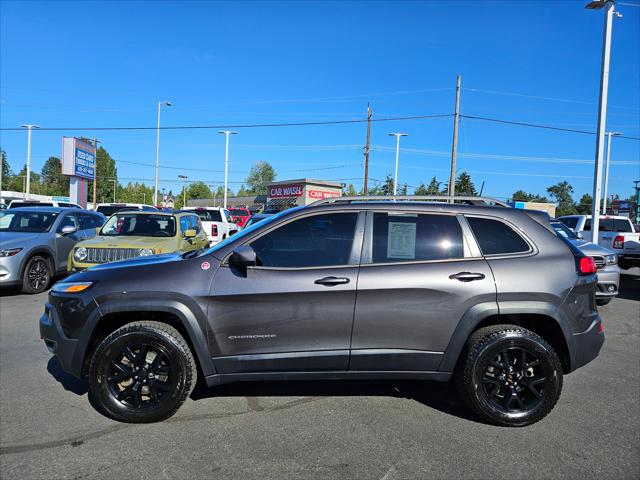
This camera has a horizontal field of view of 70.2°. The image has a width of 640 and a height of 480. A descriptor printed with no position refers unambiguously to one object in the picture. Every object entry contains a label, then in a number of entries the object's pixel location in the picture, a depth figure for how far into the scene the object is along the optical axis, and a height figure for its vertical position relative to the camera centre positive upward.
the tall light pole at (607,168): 33.97 +6.02
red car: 30.50 +0.67
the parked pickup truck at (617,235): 11.16 +0.21
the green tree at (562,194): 133.57 +14.22
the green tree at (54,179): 112.53 +9.96
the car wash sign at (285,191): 48.69 +3.91
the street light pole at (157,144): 37.40 +6.22
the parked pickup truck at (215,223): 16.12 -0.04
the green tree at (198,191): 126.76 +8.61
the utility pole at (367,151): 33.50 +5.85
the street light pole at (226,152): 42.78 +6.90
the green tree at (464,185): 46.18 +5.33
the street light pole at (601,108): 13.14 +4.08
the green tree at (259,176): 112.12 +11.96
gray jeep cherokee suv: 3.56 -0.70
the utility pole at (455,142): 26.91 +5.44
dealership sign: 28.52 +3.61
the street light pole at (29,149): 38.34 +5.53
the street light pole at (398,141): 42.19 +8.52
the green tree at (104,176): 103.10 +9.42
